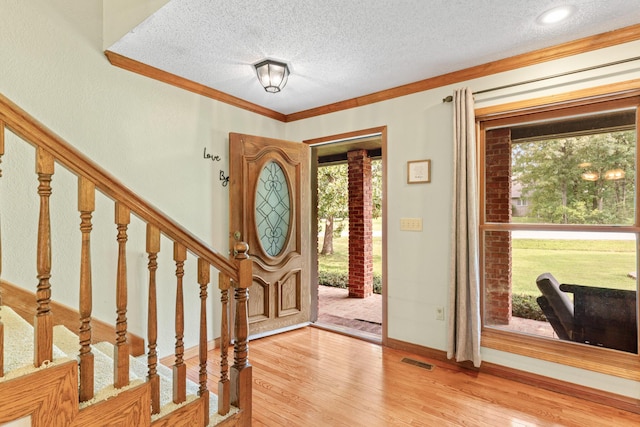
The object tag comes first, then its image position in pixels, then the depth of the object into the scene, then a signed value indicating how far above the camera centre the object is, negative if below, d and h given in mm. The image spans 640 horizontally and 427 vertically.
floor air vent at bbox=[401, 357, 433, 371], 2719 -1321
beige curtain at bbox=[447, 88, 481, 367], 2590 -257
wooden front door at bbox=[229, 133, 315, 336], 3230 -84
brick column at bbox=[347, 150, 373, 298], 5195 -137
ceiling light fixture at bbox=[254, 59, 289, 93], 2488 +1129
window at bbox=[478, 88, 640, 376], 2266 -134
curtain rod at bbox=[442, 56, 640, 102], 2142 +1025
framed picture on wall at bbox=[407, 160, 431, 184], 2926 +399
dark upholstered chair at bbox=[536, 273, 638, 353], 2266 -766
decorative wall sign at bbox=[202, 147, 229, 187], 3051 +543
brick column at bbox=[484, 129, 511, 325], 2719 -187
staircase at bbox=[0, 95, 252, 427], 1065 -547
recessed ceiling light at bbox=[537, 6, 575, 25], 1887 +1223
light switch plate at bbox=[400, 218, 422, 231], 2988 -100
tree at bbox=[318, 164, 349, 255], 7289 +511
